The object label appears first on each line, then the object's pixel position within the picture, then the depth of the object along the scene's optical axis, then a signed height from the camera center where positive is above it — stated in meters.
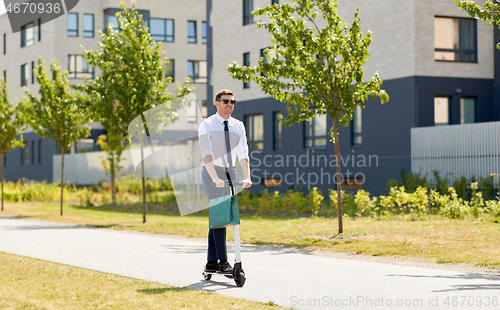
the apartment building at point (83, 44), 45.19 +8.78
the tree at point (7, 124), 25.17 +1.53
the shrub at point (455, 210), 16.22 -1.31
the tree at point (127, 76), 17.47 +2.40
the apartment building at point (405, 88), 23.88 +2.85
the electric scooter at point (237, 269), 7.23 -1.28
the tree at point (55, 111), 21.23 +1.70
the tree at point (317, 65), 13.12 +2.05
